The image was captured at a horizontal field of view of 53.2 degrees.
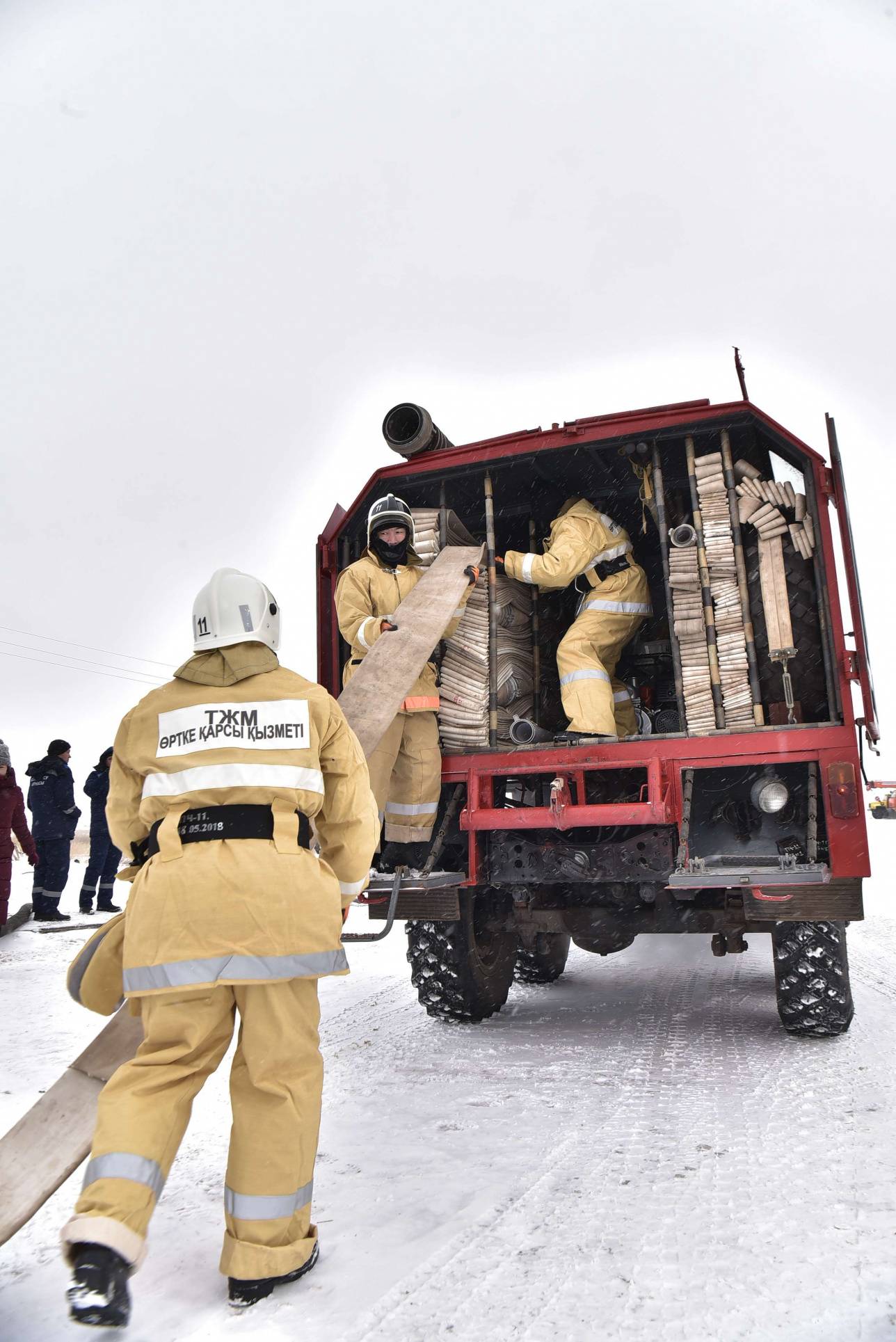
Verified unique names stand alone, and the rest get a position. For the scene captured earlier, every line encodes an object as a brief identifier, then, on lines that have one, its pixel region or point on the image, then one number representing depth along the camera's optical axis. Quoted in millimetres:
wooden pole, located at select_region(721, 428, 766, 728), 4574
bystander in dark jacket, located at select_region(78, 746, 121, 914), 9633
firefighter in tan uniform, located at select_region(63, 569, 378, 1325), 2129
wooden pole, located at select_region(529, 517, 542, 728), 6125
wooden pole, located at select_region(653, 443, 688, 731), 4828
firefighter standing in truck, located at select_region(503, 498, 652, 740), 5047
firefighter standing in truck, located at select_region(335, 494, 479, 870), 4734
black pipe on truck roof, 5443
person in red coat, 8164
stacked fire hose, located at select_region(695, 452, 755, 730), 4617
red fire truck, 4293
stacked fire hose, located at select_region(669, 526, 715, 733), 4691
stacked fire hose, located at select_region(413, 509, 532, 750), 5086
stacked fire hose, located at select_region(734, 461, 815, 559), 4609
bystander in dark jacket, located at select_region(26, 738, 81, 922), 9086
